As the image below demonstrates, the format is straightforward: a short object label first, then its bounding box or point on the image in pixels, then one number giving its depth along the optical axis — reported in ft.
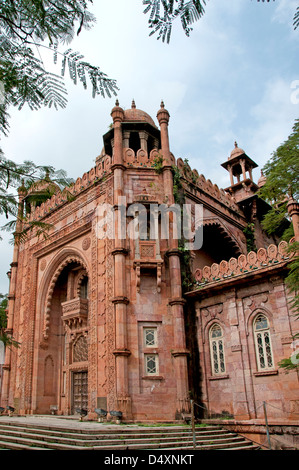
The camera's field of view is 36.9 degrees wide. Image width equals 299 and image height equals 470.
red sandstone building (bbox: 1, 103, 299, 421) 43.09
